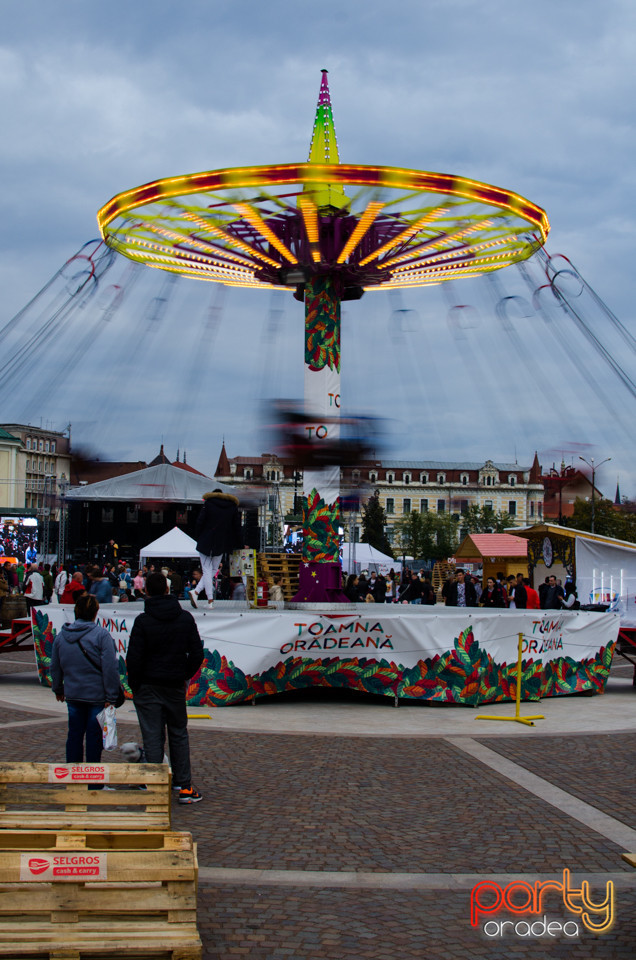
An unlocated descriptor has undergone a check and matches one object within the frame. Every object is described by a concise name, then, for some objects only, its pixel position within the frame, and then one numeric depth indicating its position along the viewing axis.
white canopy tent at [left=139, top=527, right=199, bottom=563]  29.58
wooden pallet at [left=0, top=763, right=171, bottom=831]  5.20
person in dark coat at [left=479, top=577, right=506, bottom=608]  20.55
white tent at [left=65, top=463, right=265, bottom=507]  33.62
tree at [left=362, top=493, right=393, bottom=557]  67.50
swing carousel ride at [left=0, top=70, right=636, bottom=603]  15.15
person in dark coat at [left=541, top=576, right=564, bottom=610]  18.28
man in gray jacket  7.61
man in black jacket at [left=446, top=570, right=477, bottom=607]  20.84
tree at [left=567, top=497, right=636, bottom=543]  58.91
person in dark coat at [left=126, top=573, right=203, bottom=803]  7.45
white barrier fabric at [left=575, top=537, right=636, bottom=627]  23.39
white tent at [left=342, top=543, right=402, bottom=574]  35.31
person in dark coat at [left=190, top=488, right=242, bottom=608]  18.03
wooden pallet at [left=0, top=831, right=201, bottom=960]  4.28
